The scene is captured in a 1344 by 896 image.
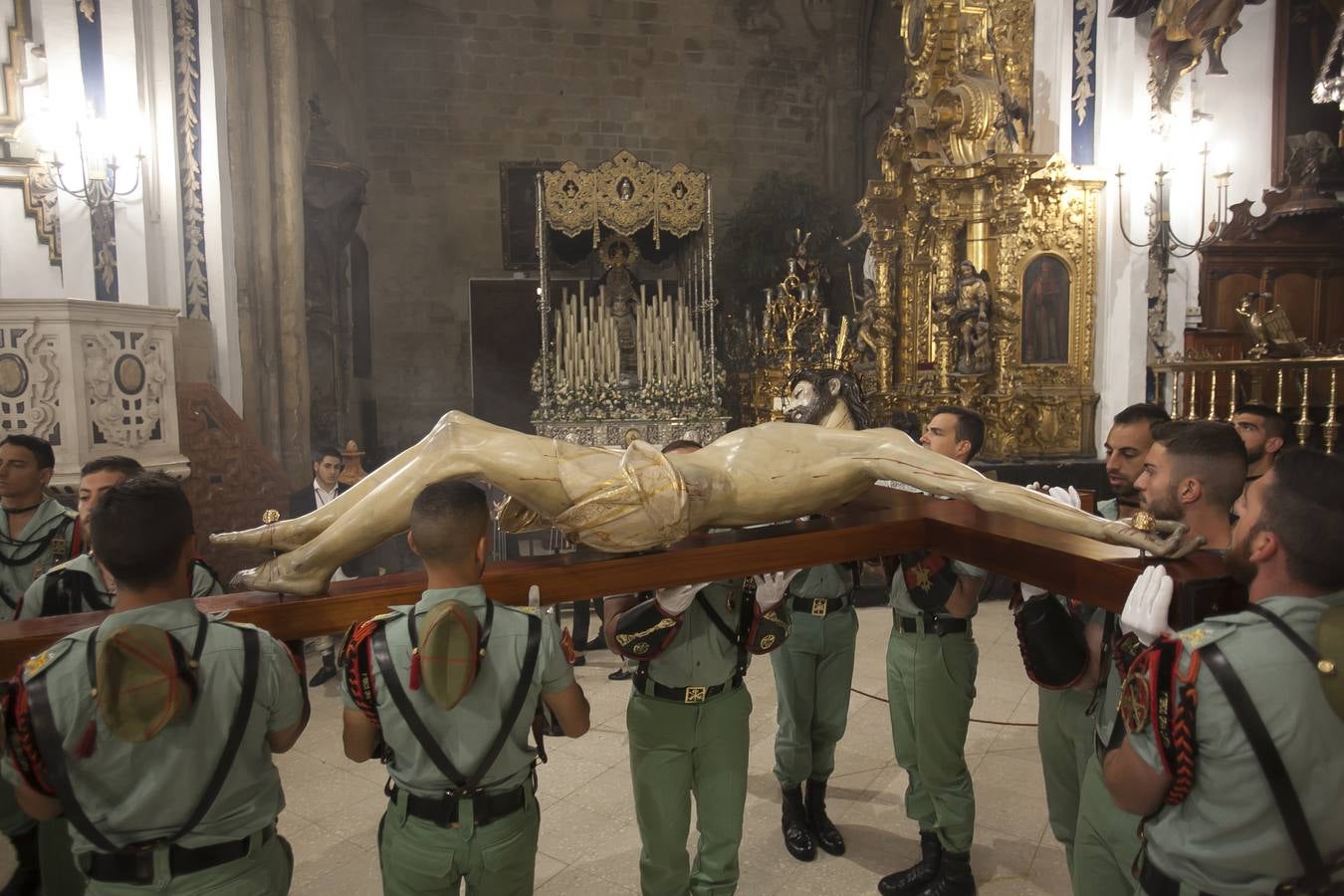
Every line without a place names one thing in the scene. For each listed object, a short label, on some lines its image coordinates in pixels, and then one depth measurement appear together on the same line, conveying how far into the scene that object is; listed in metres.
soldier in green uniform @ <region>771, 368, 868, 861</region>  3.54
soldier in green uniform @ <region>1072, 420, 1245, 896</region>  2.05
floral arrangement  8.45
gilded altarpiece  7.92
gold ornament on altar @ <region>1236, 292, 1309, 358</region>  6.55
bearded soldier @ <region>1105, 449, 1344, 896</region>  1.45
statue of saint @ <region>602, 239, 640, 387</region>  10.41
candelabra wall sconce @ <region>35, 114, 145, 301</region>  6.15
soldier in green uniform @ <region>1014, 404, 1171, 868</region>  2.31
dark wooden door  13.37
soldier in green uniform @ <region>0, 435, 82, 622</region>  3.23
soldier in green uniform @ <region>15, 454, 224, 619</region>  2.60
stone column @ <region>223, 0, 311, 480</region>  8.17
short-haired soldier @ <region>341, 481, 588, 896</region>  1.91
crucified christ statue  2.21
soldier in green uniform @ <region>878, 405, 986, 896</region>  3.11
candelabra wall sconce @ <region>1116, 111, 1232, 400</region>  7.31
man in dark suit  5.34
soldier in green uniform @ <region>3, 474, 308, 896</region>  1.67
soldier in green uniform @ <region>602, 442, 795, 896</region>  2.66
